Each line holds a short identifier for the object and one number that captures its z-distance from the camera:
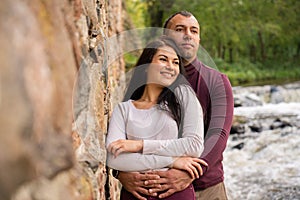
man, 2.14
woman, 1.72
